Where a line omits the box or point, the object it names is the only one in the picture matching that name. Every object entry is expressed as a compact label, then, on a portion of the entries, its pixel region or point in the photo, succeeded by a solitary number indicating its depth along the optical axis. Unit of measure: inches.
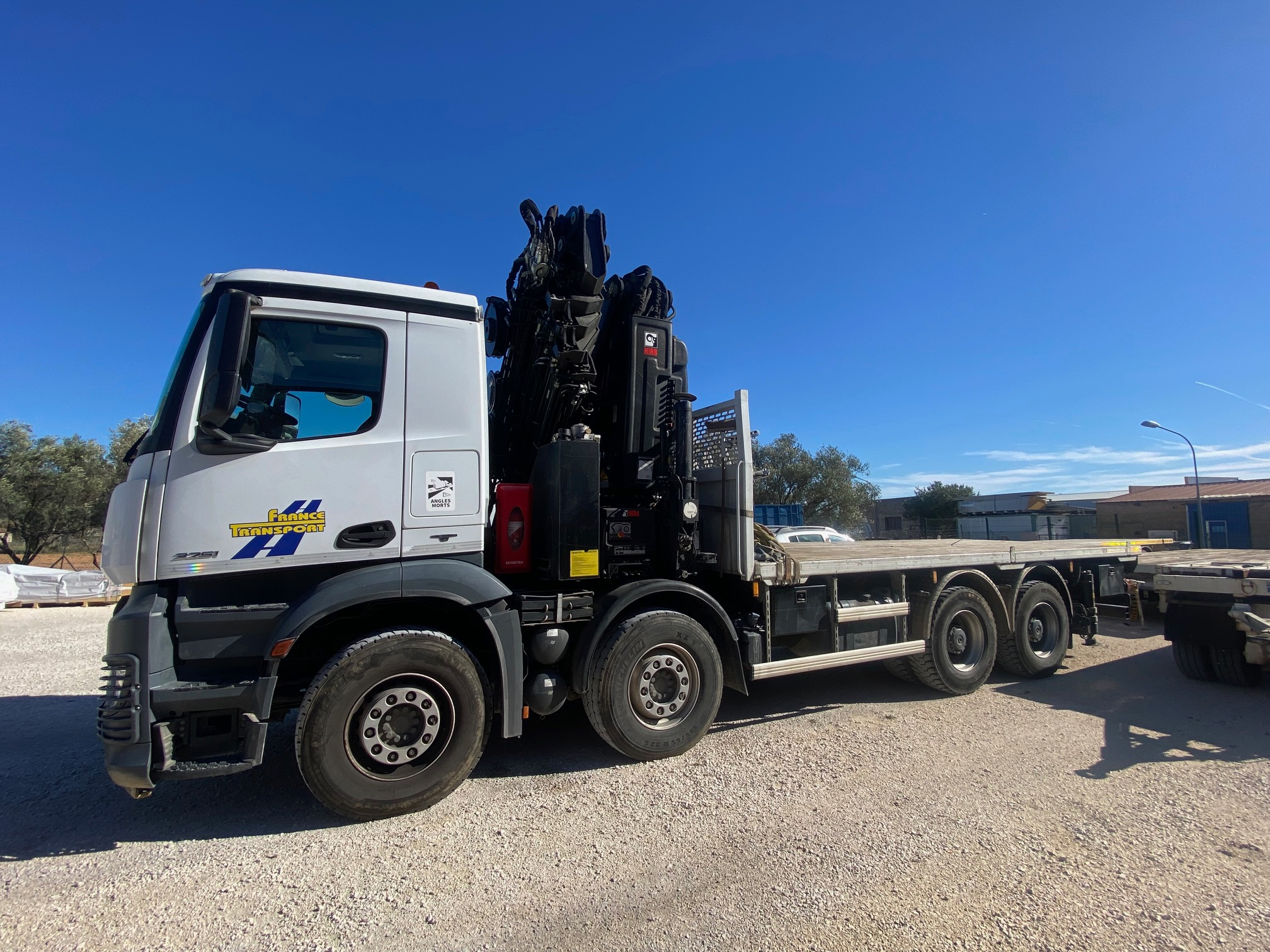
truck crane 139.4
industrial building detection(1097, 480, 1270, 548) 1364.4
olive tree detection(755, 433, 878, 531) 1530.5
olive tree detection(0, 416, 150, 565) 894.4
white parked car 642.8
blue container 1116.5
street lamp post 943.0
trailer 245.0
